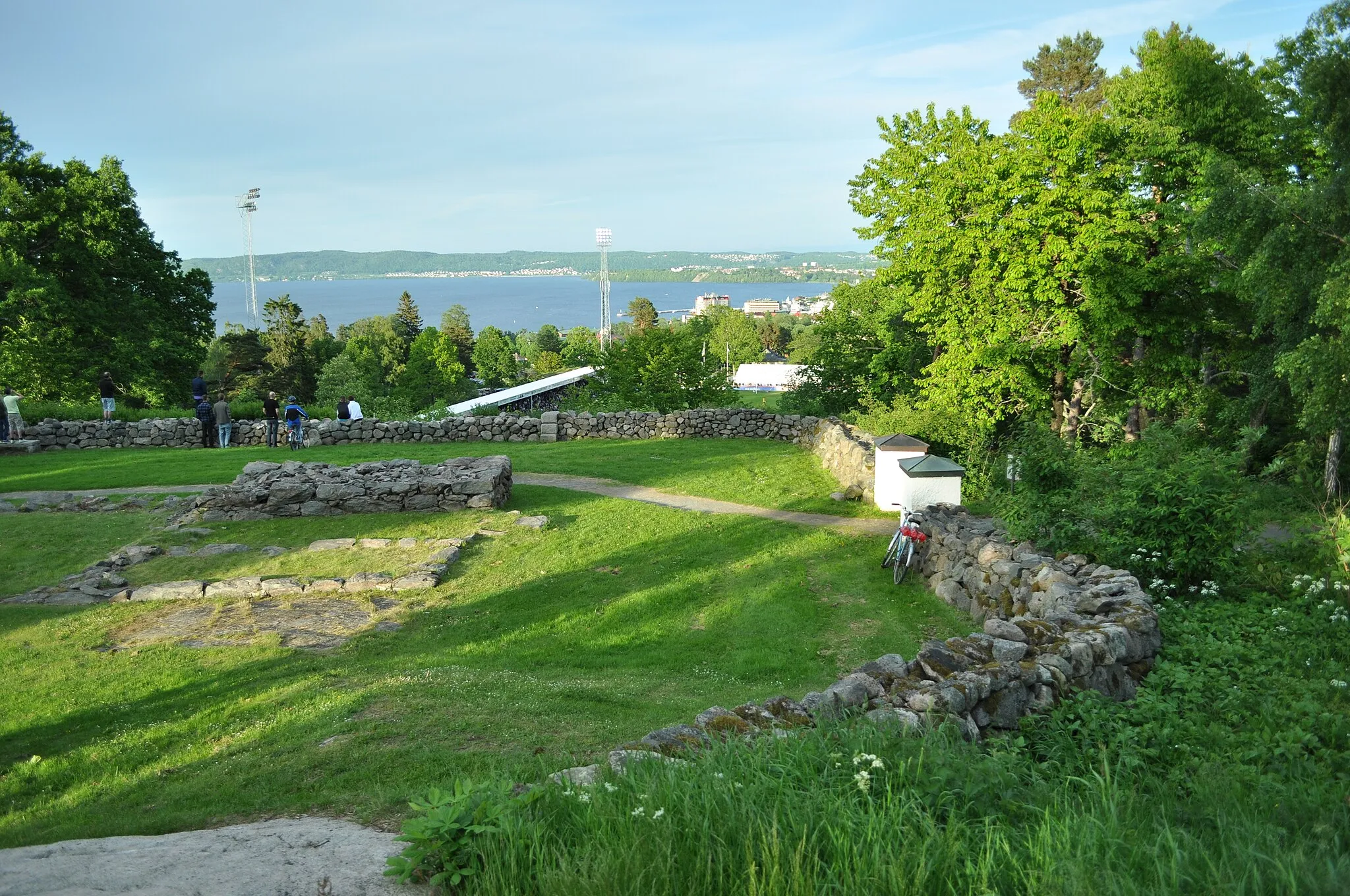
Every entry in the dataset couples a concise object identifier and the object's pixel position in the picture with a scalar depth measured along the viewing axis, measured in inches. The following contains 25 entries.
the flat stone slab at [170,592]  454.6
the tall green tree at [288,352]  2800.2
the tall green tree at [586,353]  1449.3
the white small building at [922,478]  562.3
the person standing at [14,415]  891.4
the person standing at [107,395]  967.0
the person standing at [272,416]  920.9
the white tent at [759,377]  3973.9
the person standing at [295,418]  898.7
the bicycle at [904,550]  478.0
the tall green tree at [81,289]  1176.2
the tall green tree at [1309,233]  580.1
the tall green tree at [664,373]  1278.3
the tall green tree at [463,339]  4569.4
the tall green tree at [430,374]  3006.9
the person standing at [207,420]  938.7
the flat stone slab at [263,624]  395.2
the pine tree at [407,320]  4227.4
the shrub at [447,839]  154.1
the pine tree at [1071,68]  1453.0
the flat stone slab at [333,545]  546.3
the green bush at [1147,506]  361.1
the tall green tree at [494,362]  4192.9
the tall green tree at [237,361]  2773.1
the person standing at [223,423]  924.0
